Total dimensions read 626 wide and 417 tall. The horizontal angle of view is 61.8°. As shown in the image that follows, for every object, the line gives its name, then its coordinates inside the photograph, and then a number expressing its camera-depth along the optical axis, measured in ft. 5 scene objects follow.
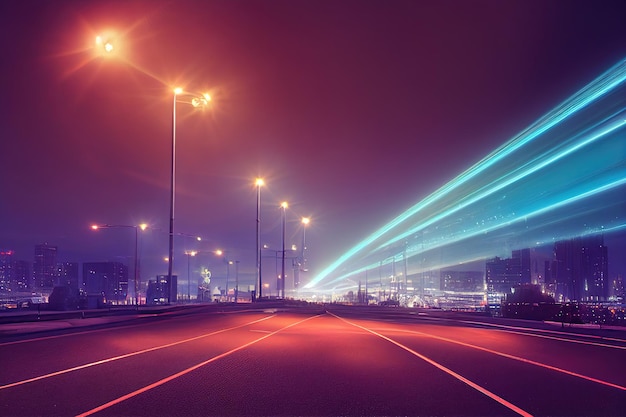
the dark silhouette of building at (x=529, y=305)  96.58
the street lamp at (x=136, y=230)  150.61
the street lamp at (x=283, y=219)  219.41
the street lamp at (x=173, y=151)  104.68
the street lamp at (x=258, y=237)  183.09
